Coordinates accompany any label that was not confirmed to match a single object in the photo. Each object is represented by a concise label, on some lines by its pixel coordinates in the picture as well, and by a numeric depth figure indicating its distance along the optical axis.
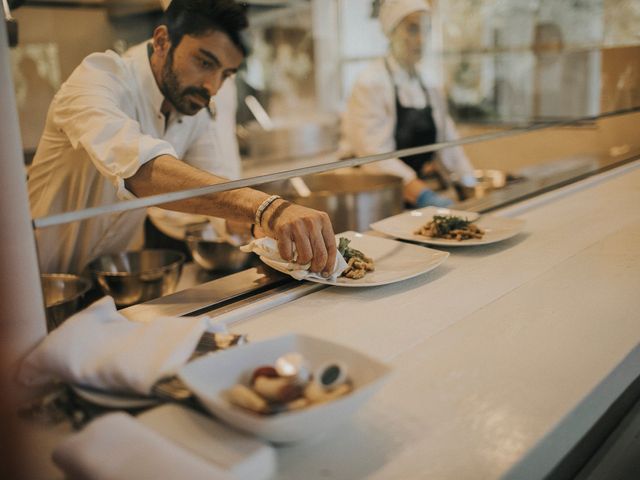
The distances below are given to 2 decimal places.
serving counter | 0.59
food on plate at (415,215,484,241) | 1.22
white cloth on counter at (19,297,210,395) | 0.64
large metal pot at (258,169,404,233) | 1.55
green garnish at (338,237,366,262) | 1.08
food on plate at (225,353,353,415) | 0.57
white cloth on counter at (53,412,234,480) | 0.50
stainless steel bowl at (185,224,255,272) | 1.35
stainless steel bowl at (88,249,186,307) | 1.11
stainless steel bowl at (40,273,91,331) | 1.11
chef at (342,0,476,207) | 2.30
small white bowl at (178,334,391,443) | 0.54
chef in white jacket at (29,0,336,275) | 0.99
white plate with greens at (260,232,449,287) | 1.00
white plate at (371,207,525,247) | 1.20
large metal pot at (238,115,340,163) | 3.27
